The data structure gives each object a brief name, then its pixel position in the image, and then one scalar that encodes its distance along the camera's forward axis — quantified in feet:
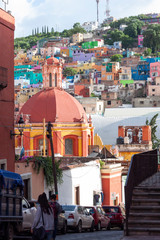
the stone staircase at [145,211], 50.34
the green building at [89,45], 568.82
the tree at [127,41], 586.04
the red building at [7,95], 76.35
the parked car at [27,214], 55.35
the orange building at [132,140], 181.57
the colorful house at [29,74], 450.71
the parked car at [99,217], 77.26
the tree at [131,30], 606.14
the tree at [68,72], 463.42
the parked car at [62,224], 65.26
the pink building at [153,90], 363.74
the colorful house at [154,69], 418.92
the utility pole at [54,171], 87.89
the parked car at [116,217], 86.58
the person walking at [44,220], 43.34
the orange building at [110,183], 127.34
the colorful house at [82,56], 526.16
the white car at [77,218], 69.21
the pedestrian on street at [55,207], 46.67
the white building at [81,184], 102.73
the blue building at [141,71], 444.55
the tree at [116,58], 494.18
